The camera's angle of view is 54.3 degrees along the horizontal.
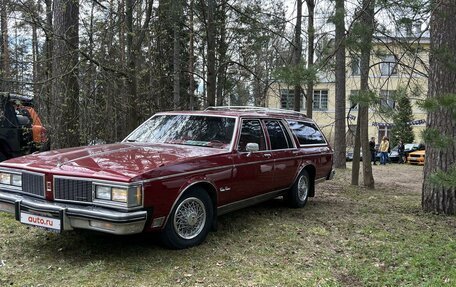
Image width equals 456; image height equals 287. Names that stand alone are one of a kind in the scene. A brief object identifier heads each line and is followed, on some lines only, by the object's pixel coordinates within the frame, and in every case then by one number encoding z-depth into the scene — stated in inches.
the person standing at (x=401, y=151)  1114.7
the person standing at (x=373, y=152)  920.5
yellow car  1055.9
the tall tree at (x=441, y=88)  278.4
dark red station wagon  179.5
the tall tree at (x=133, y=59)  427.2
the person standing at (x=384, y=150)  1000.9
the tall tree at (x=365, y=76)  267.1
